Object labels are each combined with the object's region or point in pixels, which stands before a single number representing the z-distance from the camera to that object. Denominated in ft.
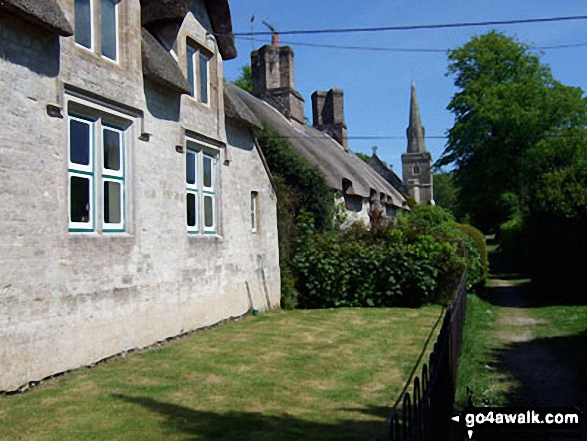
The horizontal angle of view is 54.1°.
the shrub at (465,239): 61.43
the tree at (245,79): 162.09
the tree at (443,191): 341.00
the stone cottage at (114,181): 25.39
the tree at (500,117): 120.98
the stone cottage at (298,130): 75.51
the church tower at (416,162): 251.50
